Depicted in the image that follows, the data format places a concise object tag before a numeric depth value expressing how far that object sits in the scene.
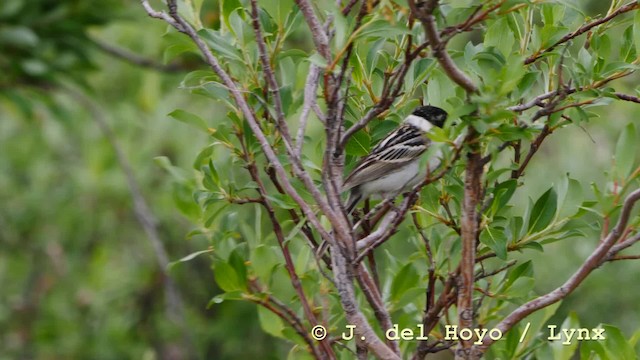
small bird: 5.79
